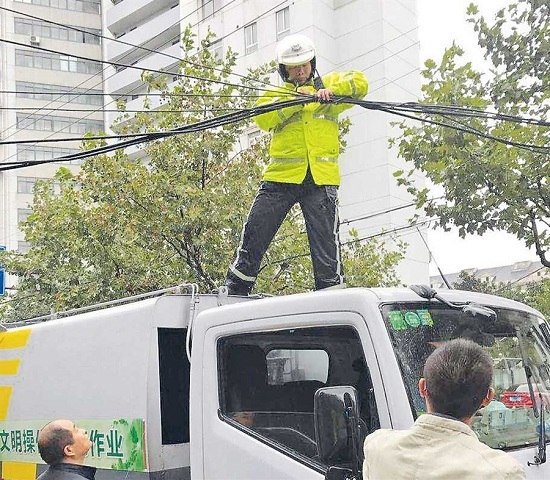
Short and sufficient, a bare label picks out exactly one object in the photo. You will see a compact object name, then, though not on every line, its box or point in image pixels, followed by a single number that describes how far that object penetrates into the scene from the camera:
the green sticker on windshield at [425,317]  3.31
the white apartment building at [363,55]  28.69
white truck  3.10
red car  3.35
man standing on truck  4.79
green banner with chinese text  3.99
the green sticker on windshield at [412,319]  3.25
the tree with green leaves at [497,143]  7.96
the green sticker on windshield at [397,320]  3.19
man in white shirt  2.01
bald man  3.50
